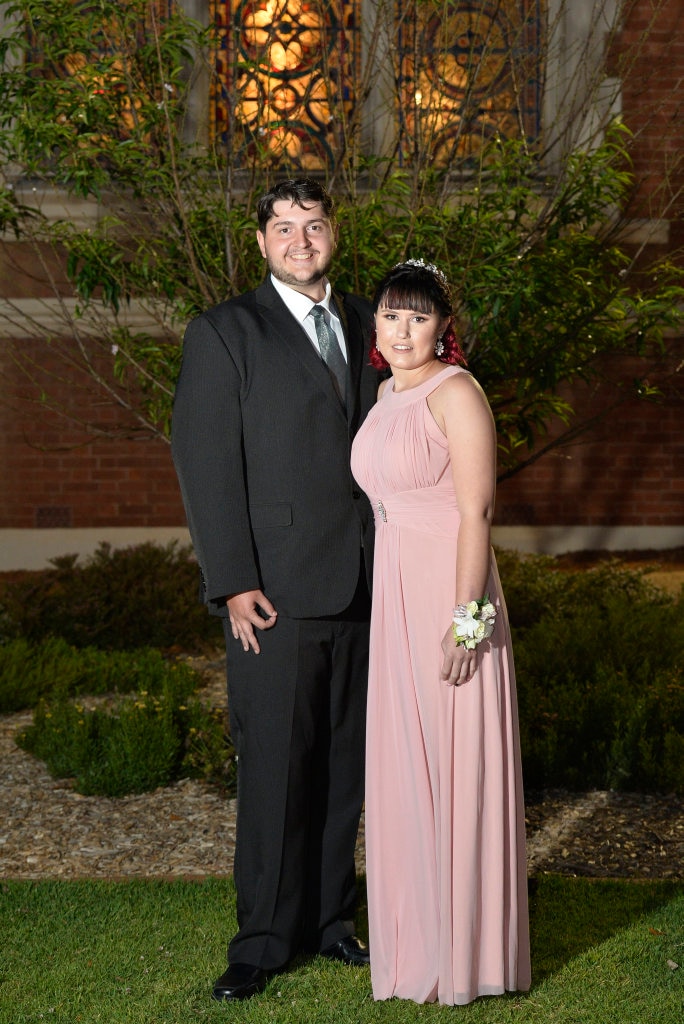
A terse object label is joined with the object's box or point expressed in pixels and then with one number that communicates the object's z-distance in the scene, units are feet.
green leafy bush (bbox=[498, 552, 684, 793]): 17.97
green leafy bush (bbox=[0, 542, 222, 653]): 26.84
